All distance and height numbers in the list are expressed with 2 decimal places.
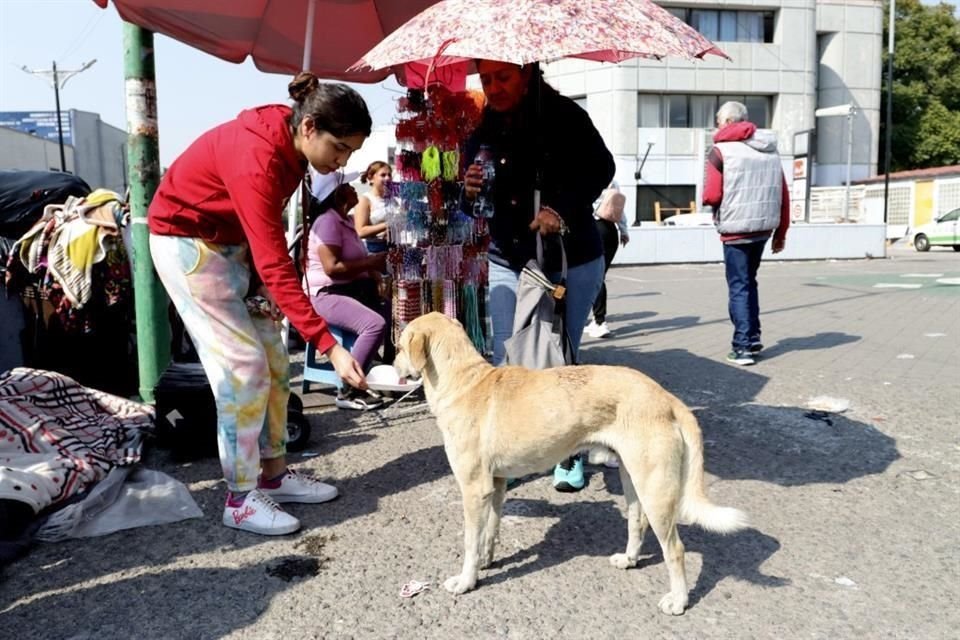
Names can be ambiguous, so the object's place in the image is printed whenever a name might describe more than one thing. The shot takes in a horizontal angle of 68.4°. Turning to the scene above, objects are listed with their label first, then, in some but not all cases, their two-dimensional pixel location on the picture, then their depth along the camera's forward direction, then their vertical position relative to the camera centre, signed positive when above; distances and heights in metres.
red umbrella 5.27 +1.74
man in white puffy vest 6.59 +0.29
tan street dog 2.62 -0.75
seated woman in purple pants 5.47 -0.27
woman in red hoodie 2.87 -0.04
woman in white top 6.47 +0.30
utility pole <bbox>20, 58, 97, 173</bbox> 43.38 +10.62
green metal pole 4.87 +0.54
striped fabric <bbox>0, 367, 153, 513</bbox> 3.38 -1.06
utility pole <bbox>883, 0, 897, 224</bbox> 30.86 +4.59
